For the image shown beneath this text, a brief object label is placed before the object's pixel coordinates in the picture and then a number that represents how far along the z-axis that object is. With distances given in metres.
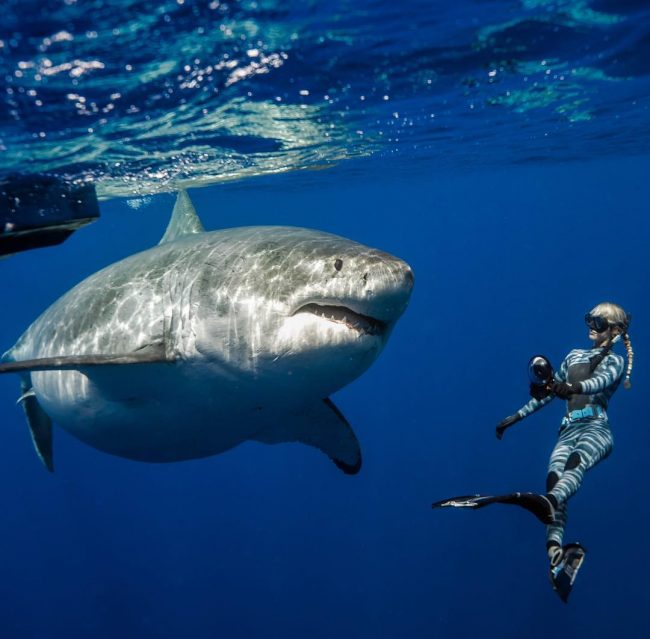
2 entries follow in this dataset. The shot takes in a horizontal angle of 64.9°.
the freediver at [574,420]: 4.62
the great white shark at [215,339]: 3.60
